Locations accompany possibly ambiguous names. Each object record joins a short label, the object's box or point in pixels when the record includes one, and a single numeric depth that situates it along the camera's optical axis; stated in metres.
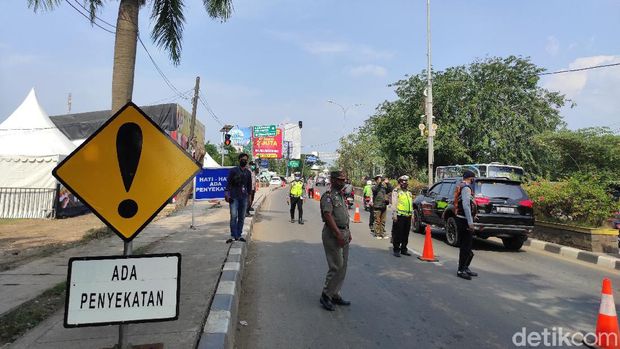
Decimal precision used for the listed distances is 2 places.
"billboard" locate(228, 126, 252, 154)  62.11
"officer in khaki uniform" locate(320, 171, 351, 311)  5.89
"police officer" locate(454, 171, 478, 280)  7.71
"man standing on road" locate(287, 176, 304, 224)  15.73
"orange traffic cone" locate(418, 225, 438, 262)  9.21
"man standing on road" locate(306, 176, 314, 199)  30.58
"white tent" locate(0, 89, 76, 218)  16.06
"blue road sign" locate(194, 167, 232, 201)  13.91
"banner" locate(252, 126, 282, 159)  63.66
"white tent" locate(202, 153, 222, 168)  34.31
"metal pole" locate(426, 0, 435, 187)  23.34
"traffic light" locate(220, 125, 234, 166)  25.33
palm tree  9.02
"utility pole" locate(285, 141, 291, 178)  91.25
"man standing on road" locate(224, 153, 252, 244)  9.52
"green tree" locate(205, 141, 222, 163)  79.74
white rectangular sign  2.98
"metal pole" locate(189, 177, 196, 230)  12.54
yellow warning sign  3.04
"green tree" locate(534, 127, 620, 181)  26.14
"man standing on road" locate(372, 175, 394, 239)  12.48
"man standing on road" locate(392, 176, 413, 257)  9.73
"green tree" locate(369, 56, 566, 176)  32.38
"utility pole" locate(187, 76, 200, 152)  22.47
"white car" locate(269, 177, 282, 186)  69.86
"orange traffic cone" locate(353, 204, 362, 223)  17.19
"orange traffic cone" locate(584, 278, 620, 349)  4.57
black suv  10.43
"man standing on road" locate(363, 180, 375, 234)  19.61
